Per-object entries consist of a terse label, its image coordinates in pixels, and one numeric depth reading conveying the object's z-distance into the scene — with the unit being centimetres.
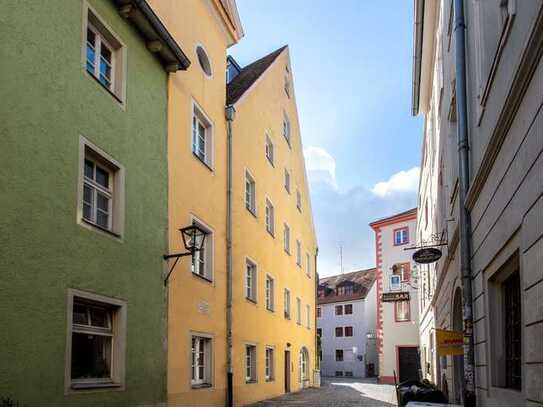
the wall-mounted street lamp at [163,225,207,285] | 1208
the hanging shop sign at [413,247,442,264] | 1297
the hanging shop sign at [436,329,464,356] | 962
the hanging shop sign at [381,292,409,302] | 3756
